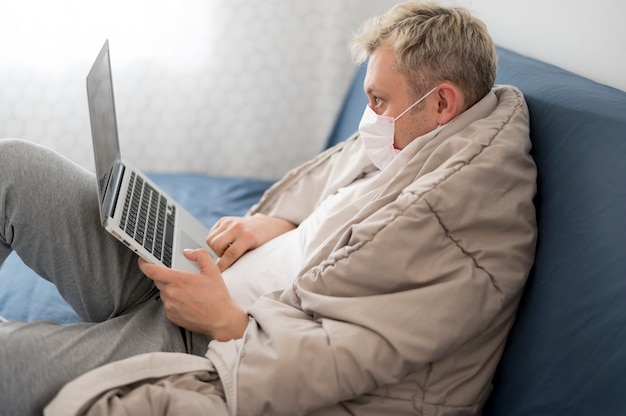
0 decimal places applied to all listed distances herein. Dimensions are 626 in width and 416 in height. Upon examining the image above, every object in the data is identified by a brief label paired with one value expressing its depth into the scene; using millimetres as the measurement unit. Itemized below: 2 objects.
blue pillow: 890
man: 951
